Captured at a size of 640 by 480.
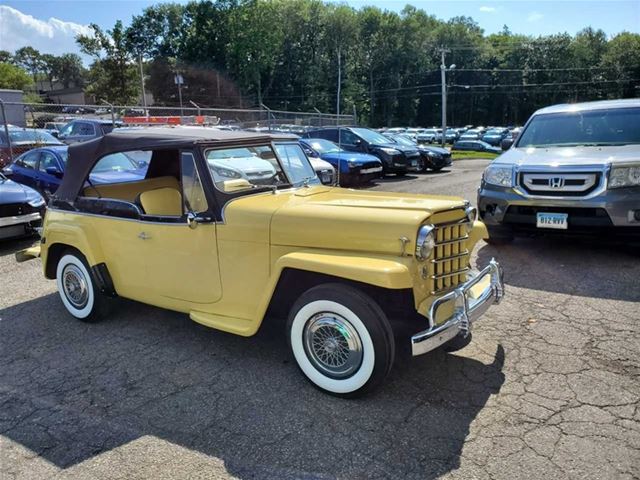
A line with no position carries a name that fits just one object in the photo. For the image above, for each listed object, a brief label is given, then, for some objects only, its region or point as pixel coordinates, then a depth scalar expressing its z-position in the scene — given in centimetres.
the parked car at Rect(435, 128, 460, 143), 5068
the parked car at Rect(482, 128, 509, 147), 4575
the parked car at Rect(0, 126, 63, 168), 1312
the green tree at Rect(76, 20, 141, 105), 4703
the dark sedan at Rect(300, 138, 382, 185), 1316
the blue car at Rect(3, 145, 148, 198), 964
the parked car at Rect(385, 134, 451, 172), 1756
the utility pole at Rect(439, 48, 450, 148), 4100
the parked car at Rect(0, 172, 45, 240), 721
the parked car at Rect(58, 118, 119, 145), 1631
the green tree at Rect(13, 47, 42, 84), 10925
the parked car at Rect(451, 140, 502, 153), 3746
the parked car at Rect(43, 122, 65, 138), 2343
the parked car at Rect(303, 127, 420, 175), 1518
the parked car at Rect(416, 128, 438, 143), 5022
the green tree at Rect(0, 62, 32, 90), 7235
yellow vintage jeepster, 298
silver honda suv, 548
